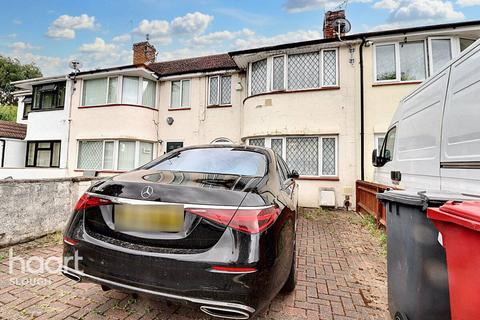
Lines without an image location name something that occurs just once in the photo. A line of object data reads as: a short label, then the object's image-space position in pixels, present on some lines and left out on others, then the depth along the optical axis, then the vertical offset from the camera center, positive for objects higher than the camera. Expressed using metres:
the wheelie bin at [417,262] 1.55 -0.57
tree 31.28 +12.60
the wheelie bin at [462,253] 1.19 -0.38
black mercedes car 1.52 -0.46
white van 2.23 +0.54
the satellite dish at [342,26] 10.18 +6.20
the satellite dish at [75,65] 12.42 +5.27
